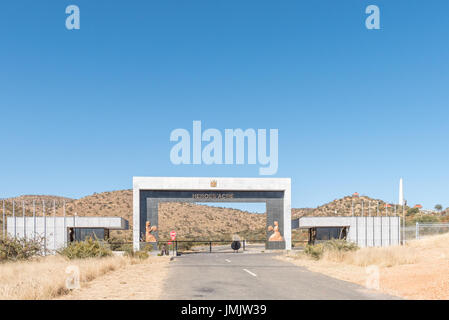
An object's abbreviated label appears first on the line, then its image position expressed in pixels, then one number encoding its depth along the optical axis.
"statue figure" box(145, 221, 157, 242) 48.25
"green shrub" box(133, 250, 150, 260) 28.62
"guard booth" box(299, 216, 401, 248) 47.91
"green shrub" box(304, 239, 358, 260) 28.28
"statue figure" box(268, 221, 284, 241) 51.12
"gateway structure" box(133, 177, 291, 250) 48.75
